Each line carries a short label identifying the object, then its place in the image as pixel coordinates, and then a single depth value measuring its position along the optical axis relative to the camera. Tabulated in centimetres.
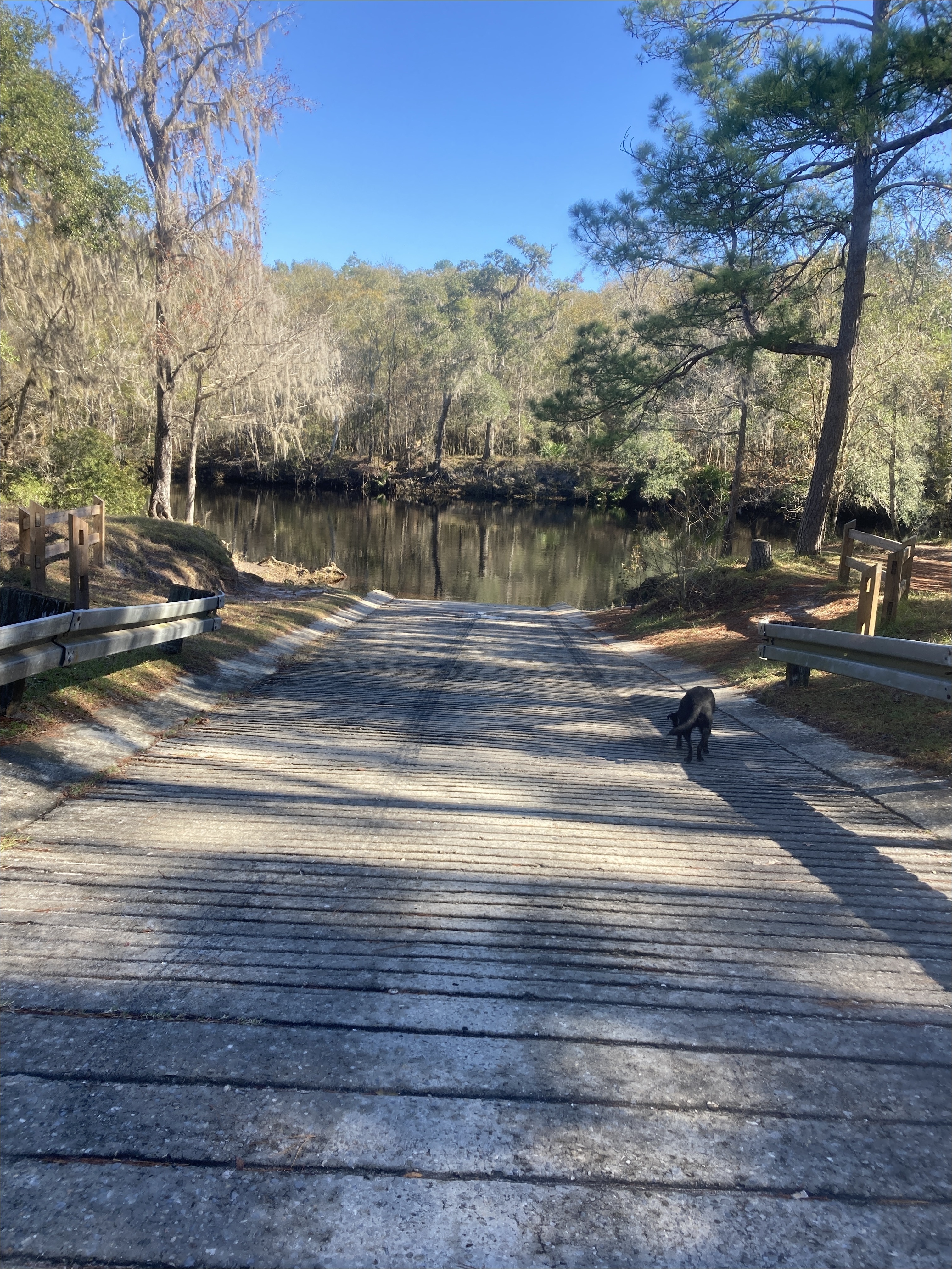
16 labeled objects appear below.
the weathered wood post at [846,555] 1238
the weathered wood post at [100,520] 1084
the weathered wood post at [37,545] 844
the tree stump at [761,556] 1752
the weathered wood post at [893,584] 953
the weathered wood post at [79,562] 852
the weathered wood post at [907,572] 1039
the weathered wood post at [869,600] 867
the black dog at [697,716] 668
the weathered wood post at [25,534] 983
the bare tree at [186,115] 2062
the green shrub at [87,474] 1995
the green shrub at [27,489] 1783
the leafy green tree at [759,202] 1098
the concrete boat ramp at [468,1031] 191
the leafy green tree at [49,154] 1616
